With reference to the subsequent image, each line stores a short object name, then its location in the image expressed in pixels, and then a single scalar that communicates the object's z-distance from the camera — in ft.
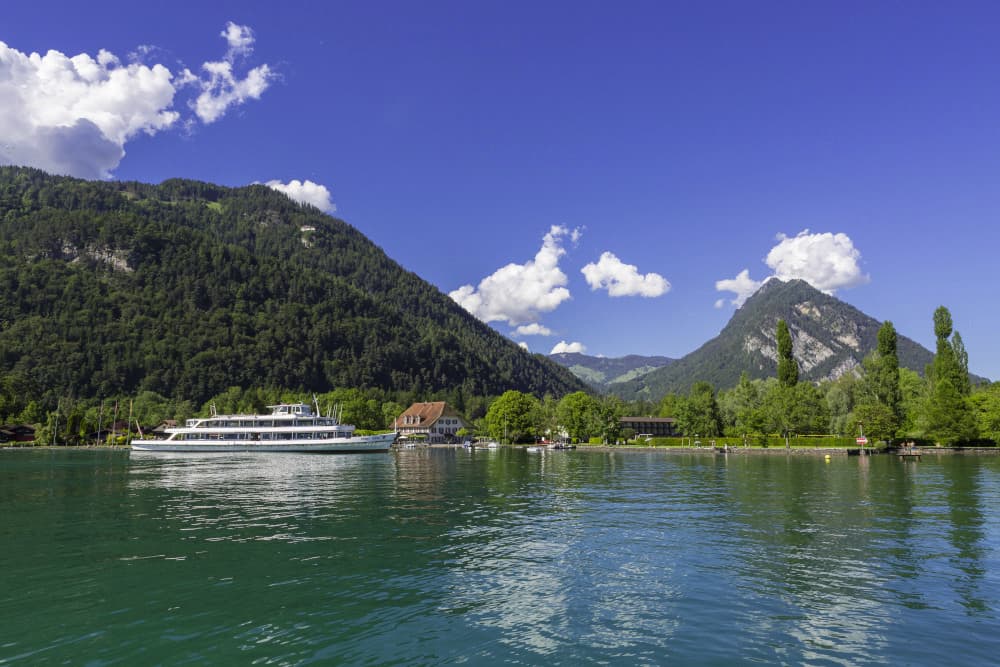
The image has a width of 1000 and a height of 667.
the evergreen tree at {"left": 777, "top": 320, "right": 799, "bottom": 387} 455.63
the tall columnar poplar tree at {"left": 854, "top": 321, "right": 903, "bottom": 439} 395.14
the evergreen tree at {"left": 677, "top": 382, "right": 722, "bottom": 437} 501.56
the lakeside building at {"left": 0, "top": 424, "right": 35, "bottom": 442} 586.00
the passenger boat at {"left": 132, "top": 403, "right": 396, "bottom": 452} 421.18
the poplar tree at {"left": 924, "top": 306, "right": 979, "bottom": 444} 371.15
